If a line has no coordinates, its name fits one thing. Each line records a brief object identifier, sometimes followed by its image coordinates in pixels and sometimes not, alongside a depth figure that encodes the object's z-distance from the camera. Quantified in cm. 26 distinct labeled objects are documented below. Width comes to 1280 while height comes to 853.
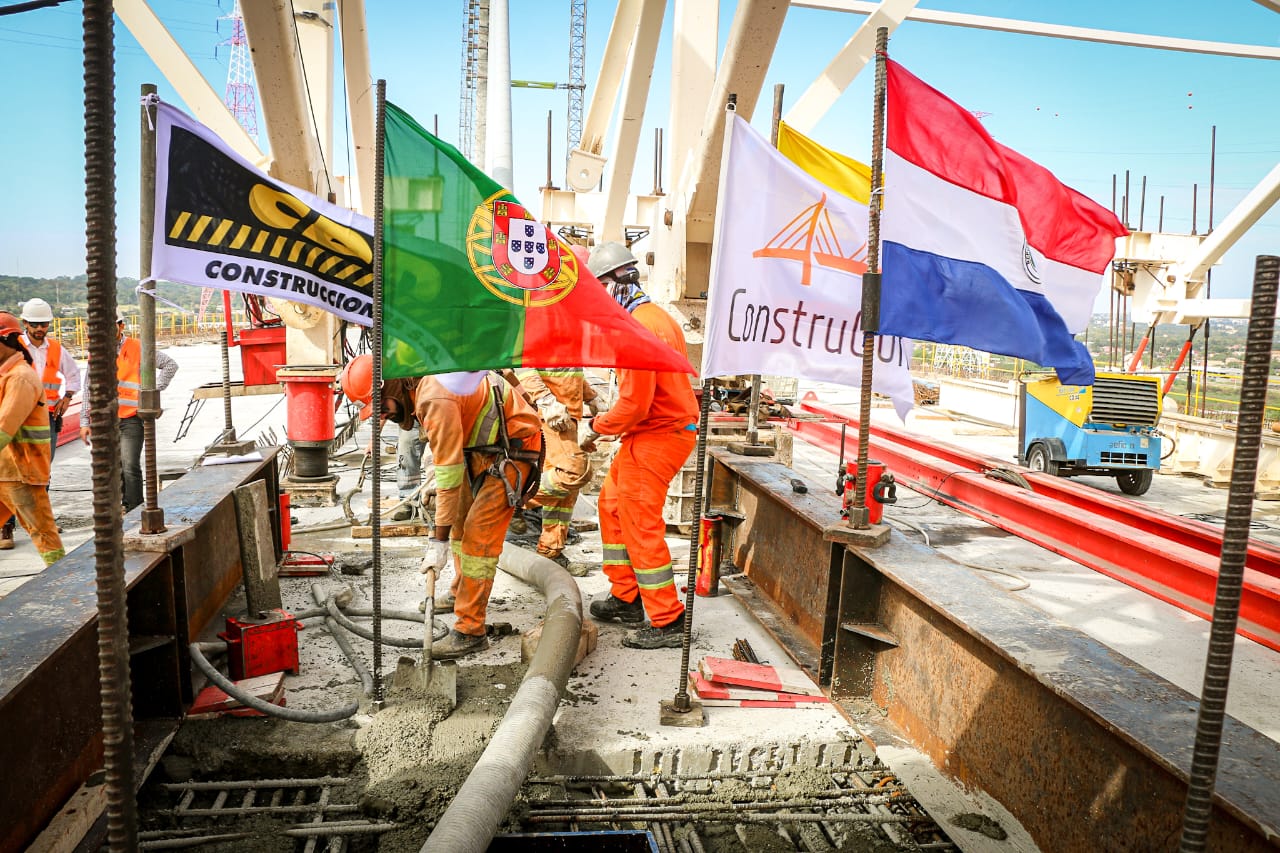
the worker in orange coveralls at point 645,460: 497
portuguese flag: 374
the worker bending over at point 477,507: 476
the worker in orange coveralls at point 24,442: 588
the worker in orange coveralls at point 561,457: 626
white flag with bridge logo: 389
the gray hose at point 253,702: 373
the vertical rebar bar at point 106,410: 140
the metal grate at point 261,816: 312
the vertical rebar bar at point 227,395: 579
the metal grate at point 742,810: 332
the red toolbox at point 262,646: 428
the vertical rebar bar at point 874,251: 389
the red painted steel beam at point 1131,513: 642
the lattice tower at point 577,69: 7775
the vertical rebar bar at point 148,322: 368
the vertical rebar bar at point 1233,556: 147
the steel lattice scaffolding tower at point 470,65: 5647
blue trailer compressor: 1023
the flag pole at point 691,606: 388
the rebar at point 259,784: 344
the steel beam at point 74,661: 273
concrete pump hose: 264
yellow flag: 425
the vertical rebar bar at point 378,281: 365
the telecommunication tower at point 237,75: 6309
